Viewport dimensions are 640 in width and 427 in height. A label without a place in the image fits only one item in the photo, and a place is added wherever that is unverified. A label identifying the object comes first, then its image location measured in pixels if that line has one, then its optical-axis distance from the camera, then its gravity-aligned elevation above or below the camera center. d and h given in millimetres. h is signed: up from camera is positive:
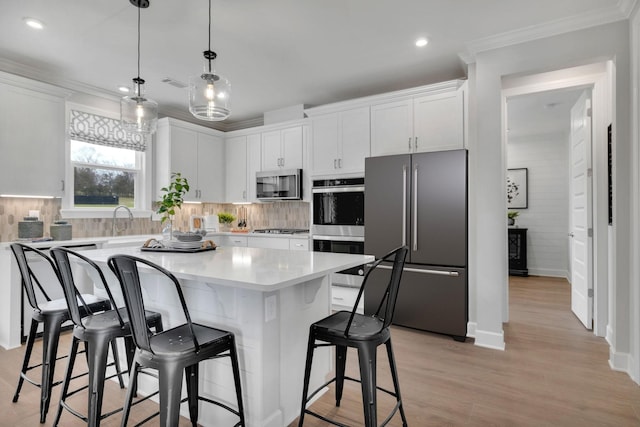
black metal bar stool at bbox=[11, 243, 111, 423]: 2016 -614
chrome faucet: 4479 -123
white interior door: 3541 +38
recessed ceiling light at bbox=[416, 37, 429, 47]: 3148 +1574
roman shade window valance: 4145 +1033
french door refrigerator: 3277 -153
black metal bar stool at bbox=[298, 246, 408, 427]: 1605 -576
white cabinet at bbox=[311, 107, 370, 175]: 4094 +898
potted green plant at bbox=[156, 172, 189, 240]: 2285 +98
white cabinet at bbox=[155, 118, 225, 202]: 4840 +839
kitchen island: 1749 -539
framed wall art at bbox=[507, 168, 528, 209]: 6723 +524
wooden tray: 2459 -240
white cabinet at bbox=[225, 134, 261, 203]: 5273 +749
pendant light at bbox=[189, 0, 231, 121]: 2234 +780
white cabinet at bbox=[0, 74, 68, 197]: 3369 +766
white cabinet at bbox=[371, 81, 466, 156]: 3521 +994
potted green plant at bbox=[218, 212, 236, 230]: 5477 -37
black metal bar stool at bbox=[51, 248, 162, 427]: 1678 -591
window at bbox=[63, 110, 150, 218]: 4146 +604
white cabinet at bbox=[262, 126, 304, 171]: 4820 +944
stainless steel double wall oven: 4035 -38
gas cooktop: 4857 -209
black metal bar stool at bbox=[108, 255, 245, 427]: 1417 -564
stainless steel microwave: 4742 +434
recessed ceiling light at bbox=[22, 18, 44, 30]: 2801 +1545
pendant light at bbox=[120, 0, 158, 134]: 2580 +778
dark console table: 6441 -633
